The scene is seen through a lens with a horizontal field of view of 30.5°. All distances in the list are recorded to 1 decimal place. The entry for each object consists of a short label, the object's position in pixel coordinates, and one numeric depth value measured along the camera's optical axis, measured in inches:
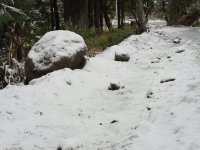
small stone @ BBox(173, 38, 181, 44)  655.1
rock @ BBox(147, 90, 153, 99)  303.5
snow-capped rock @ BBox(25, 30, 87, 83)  394.0
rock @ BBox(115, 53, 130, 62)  489.1
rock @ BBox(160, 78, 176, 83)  336.7
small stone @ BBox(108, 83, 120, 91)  347.7
